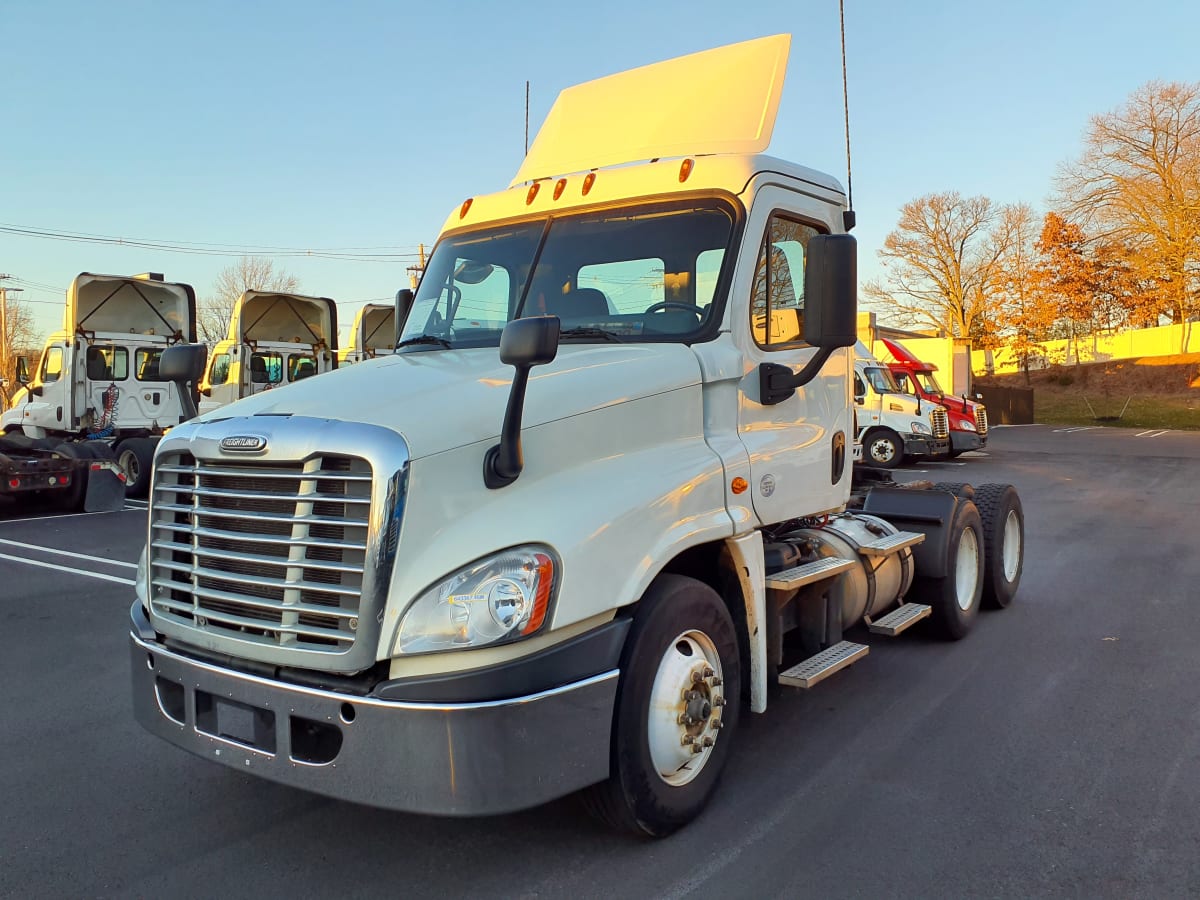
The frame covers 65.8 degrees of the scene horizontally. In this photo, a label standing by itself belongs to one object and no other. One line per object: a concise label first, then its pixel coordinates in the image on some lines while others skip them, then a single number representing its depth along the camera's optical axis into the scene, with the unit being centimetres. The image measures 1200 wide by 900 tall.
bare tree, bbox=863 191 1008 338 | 5425
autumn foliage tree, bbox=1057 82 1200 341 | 4275
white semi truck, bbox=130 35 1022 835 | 288
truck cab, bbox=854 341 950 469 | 2089
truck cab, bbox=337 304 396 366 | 2181
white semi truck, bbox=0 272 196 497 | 1631
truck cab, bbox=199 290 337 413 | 1888
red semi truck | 2153
